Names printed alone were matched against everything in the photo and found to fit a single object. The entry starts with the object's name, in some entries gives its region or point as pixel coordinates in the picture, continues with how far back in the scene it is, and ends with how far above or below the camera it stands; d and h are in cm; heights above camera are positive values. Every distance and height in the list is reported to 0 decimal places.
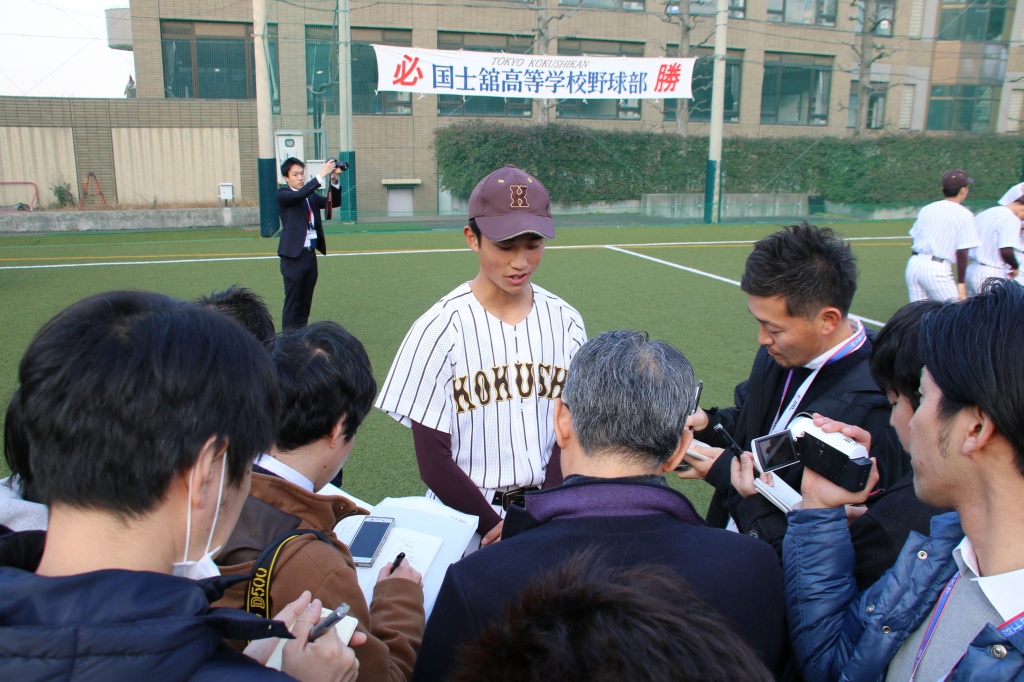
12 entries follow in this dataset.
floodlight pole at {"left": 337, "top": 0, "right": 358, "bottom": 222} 1672 +223
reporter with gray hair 136 -62
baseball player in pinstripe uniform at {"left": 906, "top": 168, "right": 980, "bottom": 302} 698 -45
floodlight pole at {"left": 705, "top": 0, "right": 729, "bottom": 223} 1883 +152
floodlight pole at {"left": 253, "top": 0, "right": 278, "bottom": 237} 1473 +108
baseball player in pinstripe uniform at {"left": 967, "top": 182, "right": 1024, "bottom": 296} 682 -42
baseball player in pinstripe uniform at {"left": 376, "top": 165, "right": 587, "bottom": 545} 244 -62
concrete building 2108 +383
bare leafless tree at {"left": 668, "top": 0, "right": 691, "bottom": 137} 2398 +457
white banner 1798 +275
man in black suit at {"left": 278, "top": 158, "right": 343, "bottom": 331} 740 -54
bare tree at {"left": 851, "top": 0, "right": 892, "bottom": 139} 2612 +484
